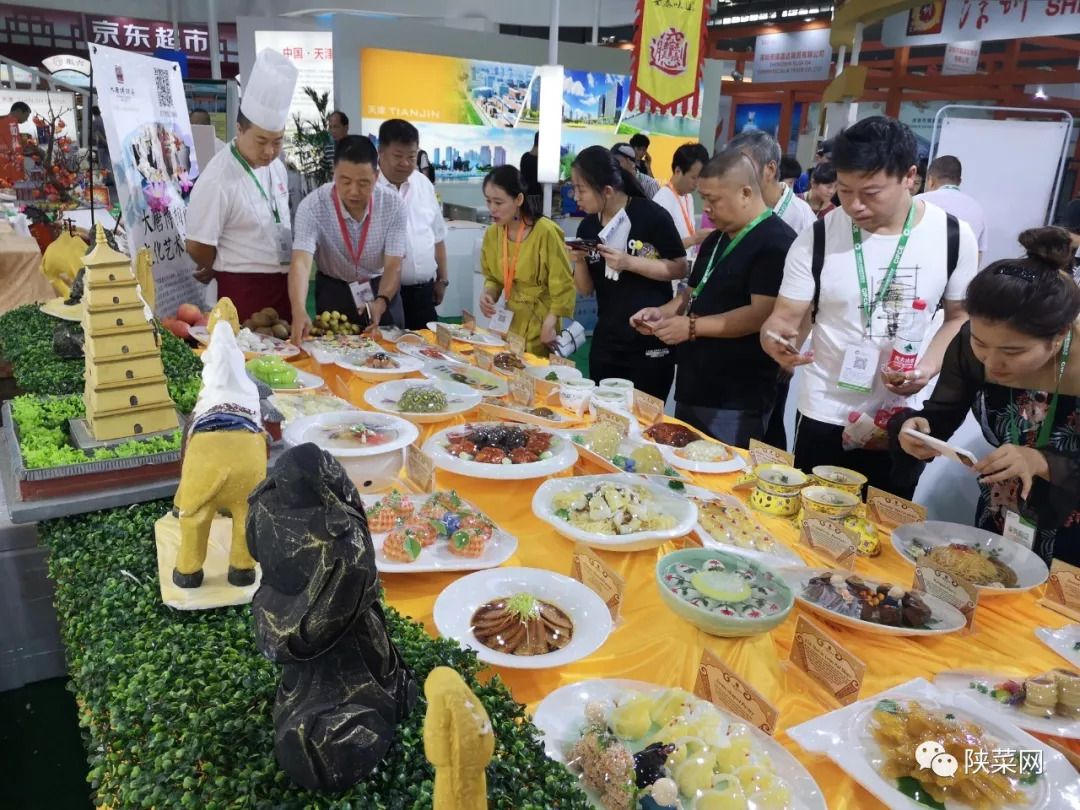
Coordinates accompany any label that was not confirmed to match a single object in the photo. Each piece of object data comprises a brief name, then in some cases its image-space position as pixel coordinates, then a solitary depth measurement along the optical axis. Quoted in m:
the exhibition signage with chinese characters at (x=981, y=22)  6.43
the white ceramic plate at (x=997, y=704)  1.20
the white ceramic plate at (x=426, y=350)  3.06
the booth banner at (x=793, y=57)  12.88
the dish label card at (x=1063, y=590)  1.59
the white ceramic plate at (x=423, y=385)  2.38
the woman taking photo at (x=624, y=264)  3.18
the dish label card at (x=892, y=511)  1.92
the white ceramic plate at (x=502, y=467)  1.96
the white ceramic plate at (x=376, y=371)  2.74
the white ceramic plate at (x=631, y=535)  1.67
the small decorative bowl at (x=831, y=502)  1.85
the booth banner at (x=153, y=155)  2.77
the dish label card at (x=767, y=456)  2.15
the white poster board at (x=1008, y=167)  5.74
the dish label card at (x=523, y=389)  2.61
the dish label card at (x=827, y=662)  1.22
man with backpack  2.06
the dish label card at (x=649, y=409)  2.58
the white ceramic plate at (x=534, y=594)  1.24
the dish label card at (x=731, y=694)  1.12
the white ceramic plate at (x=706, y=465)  2.18
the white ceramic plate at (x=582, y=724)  1.03
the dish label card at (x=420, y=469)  1.90
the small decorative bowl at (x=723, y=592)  1.37
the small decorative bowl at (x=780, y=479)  1.94
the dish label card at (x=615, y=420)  2.30
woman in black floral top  1.58
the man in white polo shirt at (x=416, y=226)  3.83
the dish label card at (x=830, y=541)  1.69
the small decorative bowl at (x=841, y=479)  2.00
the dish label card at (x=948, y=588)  1.51
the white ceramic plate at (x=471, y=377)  2.69
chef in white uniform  3.00
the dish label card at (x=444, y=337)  3.36
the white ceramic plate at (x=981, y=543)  1.67
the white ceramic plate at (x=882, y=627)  1.43
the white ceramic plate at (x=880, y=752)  1.05
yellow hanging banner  4.41
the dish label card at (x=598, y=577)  1.43
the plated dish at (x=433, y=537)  1.53
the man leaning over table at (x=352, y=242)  3.14
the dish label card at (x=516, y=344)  3.19
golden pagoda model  1.61
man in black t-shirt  2.56
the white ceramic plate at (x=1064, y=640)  1.43
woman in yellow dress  3.46
